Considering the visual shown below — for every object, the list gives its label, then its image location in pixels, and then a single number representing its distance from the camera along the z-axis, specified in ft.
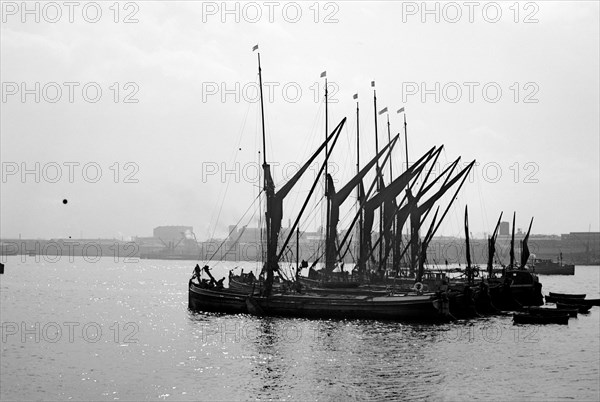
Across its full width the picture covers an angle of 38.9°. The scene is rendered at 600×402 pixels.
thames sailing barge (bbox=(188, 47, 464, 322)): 246.47
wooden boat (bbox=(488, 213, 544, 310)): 314.55
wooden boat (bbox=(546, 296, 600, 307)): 324.45
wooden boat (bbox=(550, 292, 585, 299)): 340.59
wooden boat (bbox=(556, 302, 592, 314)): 301.84
